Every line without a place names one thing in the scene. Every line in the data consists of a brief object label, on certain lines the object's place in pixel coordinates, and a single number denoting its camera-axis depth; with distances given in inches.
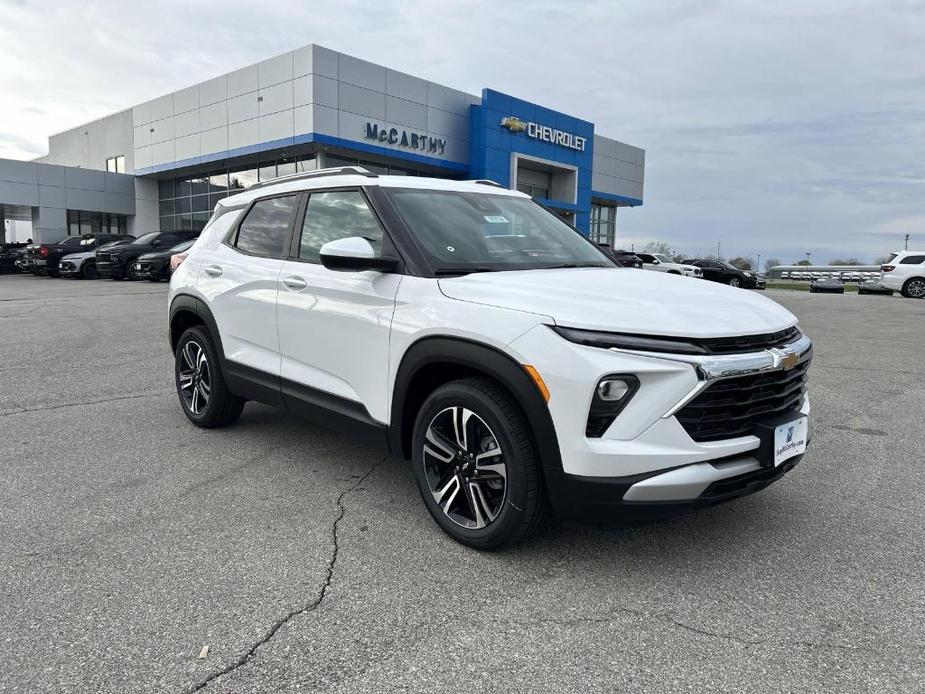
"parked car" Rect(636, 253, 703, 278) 1158.6
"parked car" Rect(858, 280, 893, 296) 1278.3
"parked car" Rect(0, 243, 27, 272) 1120.2
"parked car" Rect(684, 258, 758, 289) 1338.6
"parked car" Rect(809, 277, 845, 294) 1642.5
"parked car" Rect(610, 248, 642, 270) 892.8
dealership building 1012.5
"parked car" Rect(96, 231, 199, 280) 871.7
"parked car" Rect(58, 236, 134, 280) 949.8
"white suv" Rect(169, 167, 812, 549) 101.3
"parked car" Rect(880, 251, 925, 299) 938.7
